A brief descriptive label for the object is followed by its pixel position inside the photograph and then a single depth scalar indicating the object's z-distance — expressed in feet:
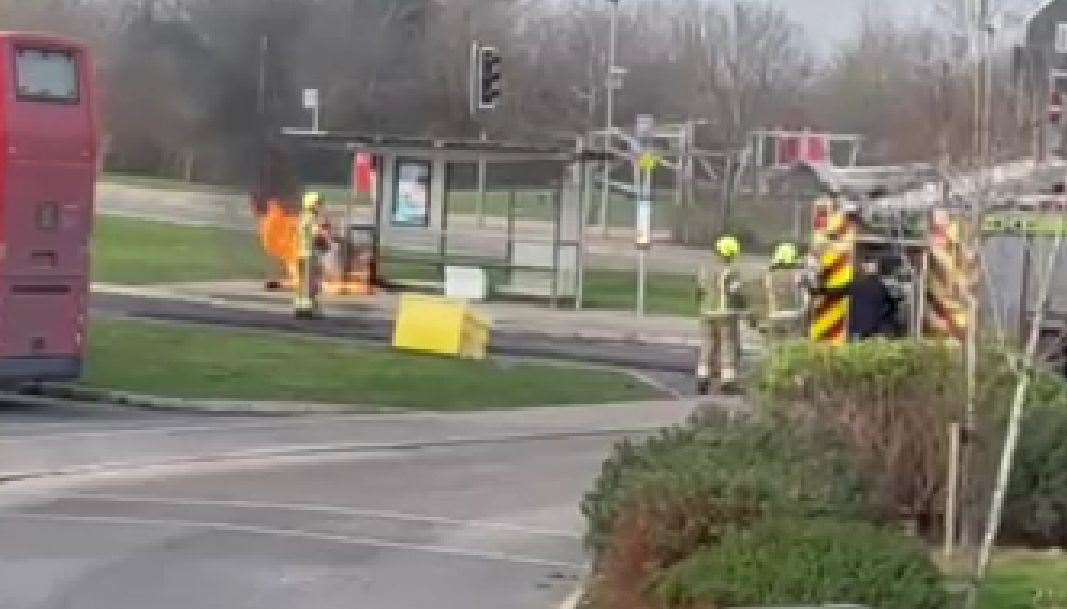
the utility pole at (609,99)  184.45
